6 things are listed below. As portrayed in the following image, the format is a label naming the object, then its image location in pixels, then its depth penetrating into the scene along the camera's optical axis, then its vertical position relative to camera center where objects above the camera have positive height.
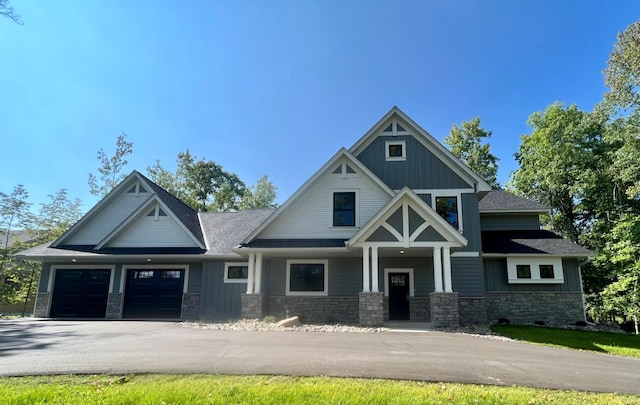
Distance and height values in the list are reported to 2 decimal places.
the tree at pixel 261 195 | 41.19 +9.43
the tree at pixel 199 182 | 37.28 +9.90
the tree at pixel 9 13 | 6.47 +4.55
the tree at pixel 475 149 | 30.64 +11.13
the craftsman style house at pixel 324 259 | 14.45 +0.85
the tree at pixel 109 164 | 32.69 +9.90
